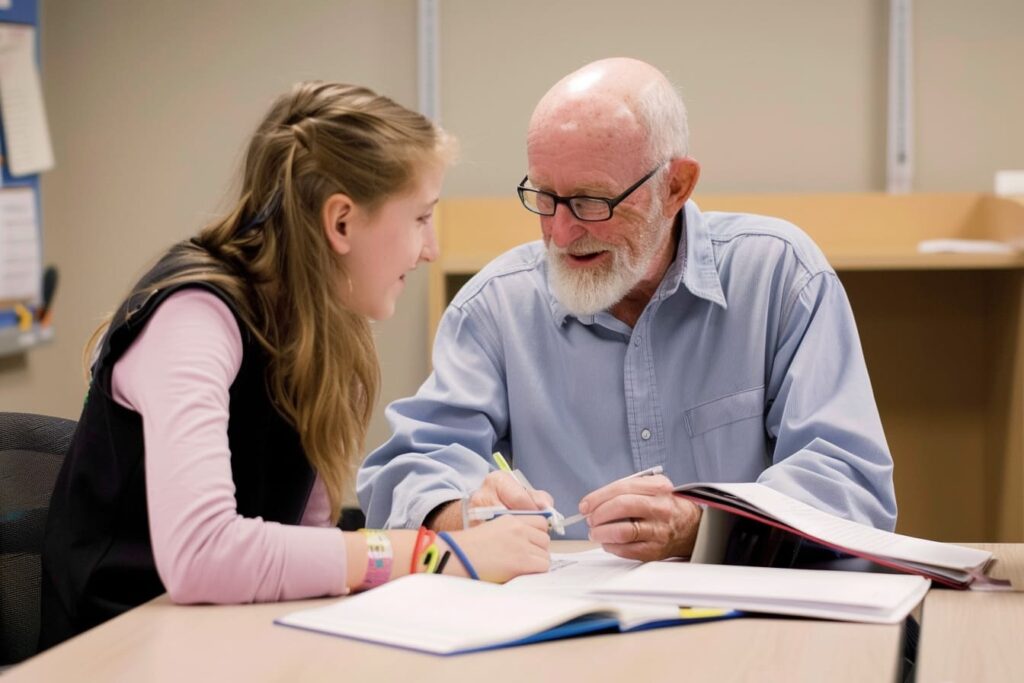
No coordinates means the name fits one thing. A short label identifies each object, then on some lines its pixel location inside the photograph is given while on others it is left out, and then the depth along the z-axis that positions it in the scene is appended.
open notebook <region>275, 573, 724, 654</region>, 0.97
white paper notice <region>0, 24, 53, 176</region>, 3.24
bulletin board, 3.25
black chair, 1.45
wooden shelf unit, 3.28
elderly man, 1.74
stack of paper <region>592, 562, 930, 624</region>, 1.08
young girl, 1.14
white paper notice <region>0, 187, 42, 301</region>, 3.25
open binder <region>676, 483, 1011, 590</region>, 1.22
